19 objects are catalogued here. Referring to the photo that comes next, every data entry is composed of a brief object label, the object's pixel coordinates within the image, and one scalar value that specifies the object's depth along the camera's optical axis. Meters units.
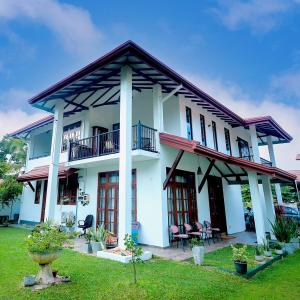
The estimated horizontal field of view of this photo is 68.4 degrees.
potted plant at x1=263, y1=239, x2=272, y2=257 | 7.01
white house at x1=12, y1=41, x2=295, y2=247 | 8.34
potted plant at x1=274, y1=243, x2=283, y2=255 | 7.27
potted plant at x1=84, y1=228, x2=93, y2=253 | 7.63
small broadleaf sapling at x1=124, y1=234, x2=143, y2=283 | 4.90
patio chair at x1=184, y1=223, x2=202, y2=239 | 8.75
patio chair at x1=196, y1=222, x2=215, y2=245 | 9.49
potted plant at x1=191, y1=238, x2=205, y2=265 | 6.20
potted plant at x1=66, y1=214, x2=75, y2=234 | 11.45
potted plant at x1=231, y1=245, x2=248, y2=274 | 5.20
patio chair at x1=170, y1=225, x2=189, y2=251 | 8.20
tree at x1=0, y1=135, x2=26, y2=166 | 23.05
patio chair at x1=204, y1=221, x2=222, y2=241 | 10.23
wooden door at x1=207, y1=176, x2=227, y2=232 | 12.04
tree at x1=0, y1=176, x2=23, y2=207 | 14.09
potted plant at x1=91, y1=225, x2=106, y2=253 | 7.67
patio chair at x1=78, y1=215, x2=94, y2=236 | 10.58
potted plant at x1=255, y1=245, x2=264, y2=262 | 6.55
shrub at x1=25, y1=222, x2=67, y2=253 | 4.38
